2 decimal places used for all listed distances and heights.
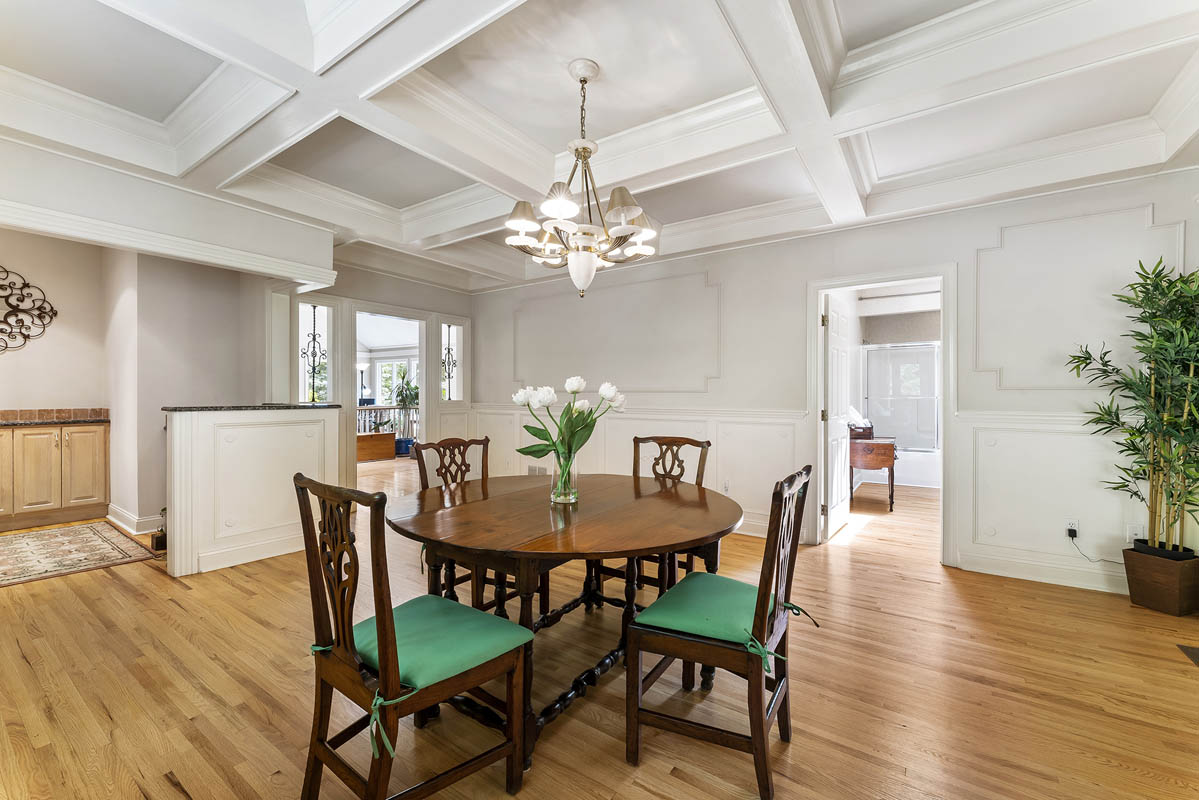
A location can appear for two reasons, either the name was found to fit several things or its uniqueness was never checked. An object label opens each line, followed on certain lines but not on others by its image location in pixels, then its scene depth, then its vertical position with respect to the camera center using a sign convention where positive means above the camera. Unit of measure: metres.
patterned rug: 3.32 -1.09
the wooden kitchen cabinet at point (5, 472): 4.19 -0.60
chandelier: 2.29 +0.80
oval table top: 1.60 -0.45
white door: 4.15 -0.12
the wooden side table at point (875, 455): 5.15 -0.58
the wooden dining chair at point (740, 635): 1.48 -0.72
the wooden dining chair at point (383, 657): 1.26 -0.70
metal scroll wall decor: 4.33 +0.74
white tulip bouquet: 2.11 -0.13
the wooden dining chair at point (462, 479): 2.32 -0.51
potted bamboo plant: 2.70 -0.16
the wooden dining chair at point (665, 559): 2.40 -0.75
